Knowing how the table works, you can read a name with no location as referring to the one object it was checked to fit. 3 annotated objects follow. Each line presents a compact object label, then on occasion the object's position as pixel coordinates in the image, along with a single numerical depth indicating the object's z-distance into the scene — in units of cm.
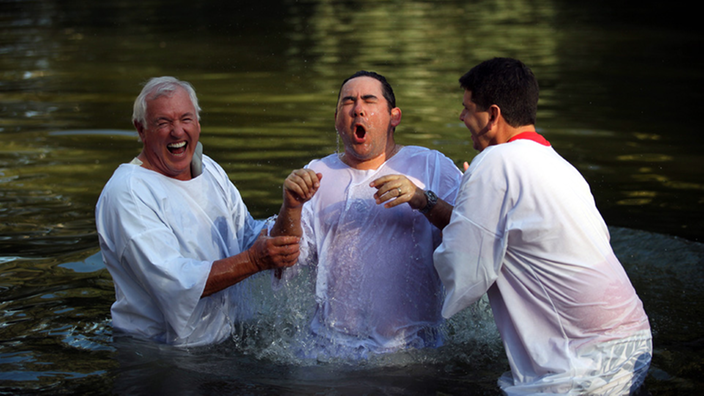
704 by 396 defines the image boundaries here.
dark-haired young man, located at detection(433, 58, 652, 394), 752
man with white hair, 930
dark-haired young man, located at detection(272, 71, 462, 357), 963
